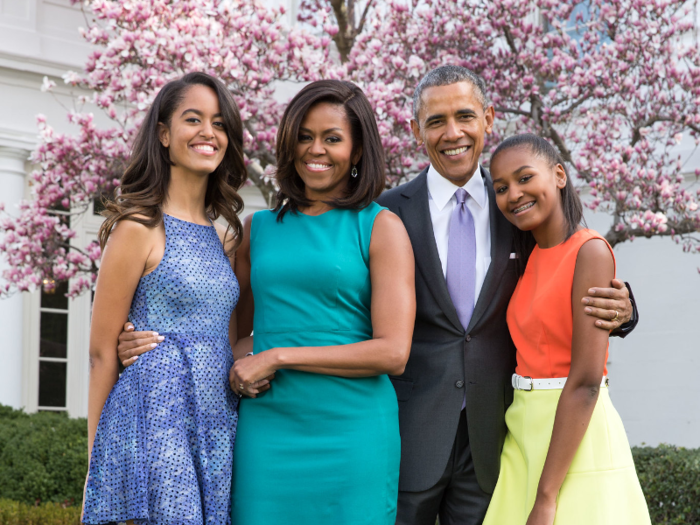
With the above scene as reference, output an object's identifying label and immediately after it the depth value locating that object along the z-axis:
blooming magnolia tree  6.11
